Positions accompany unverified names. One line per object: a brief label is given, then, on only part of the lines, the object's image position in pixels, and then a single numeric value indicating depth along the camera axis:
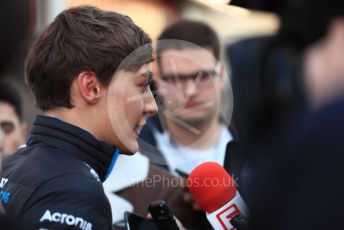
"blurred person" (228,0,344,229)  2.51
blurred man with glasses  6.72
